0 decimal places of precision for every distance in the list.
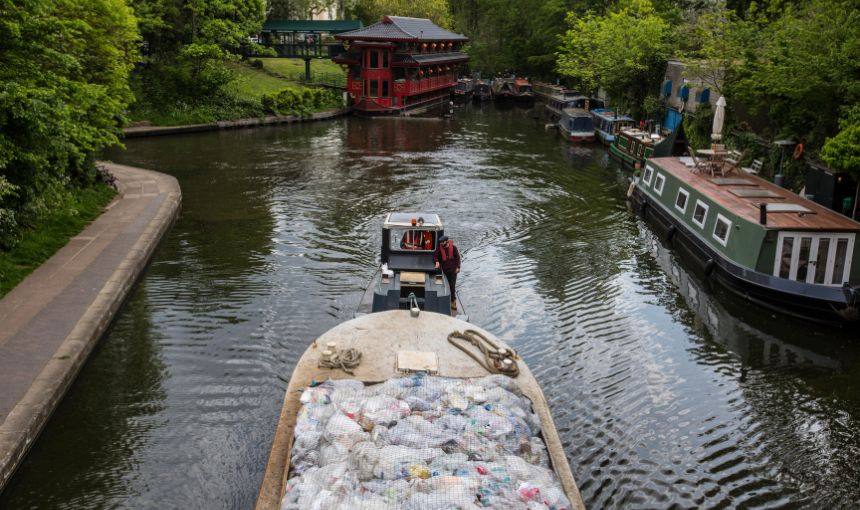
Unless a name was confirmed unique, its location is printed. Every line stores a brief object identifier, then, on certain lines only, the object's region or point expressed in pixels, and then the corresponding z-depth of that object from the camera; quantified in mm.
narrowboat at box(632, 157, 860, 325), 18125
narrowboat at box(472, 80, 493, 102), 76062
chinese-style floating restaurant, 59906
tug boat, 15203
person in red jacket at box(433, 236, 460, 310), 17031
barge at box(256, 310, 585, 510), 8047
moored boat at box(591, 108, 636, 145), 44844
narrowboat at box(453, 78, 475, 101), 73844
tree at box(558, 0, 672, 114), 47531
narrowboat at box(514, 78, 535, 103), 71238
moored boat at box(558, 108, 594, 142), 46906
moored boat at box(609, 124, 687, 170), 34031
